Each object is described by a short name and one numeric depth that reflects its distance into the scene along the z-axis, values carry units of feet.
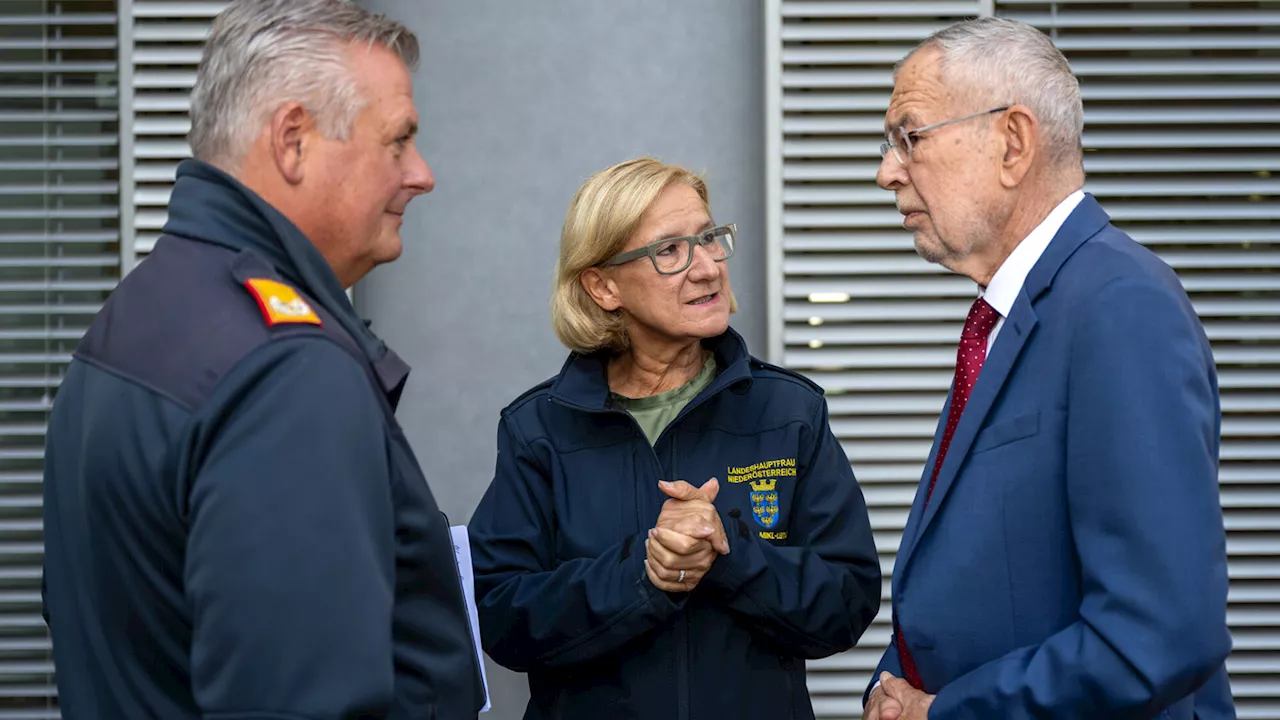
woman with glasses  7.80
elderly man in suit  5.14
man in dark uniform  4.09
